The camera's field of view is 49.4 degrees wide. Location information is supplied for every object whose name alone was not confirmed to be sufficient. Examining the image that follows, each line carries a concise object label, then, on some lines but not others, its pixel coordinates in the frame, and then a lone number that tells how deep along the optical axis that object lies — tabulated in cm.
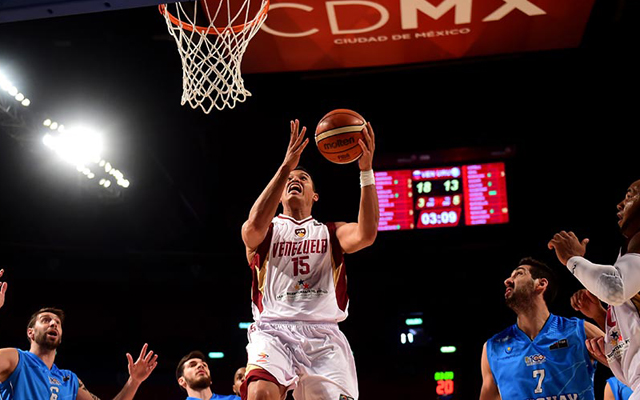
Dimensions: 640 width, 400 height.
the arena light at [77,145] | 917
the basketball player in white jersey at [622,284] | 296
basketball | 401
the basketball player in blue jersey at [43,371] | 536
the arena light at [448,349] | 1174
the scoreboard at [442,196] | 928
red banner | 722
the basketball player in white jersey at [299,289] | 354
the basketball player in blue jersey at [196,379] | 654
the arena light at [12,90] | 809
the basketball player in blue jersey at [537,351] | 459
